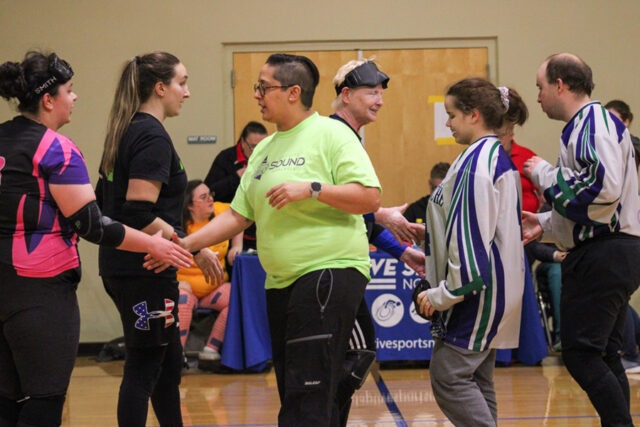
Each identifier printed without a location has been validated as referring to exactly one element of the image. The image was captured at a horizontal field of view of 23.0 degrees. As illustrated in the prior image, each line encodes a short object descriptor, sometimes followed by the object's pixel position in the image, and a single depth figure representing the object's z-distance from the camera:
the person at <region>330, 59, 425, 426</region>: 6.64
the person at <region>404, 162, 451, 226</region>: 12.95
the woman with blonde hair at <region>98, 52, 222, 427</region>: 5.97
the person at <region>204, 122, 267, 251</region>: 12.85
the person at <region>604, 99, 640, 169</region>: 11.54
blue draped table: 11.61
